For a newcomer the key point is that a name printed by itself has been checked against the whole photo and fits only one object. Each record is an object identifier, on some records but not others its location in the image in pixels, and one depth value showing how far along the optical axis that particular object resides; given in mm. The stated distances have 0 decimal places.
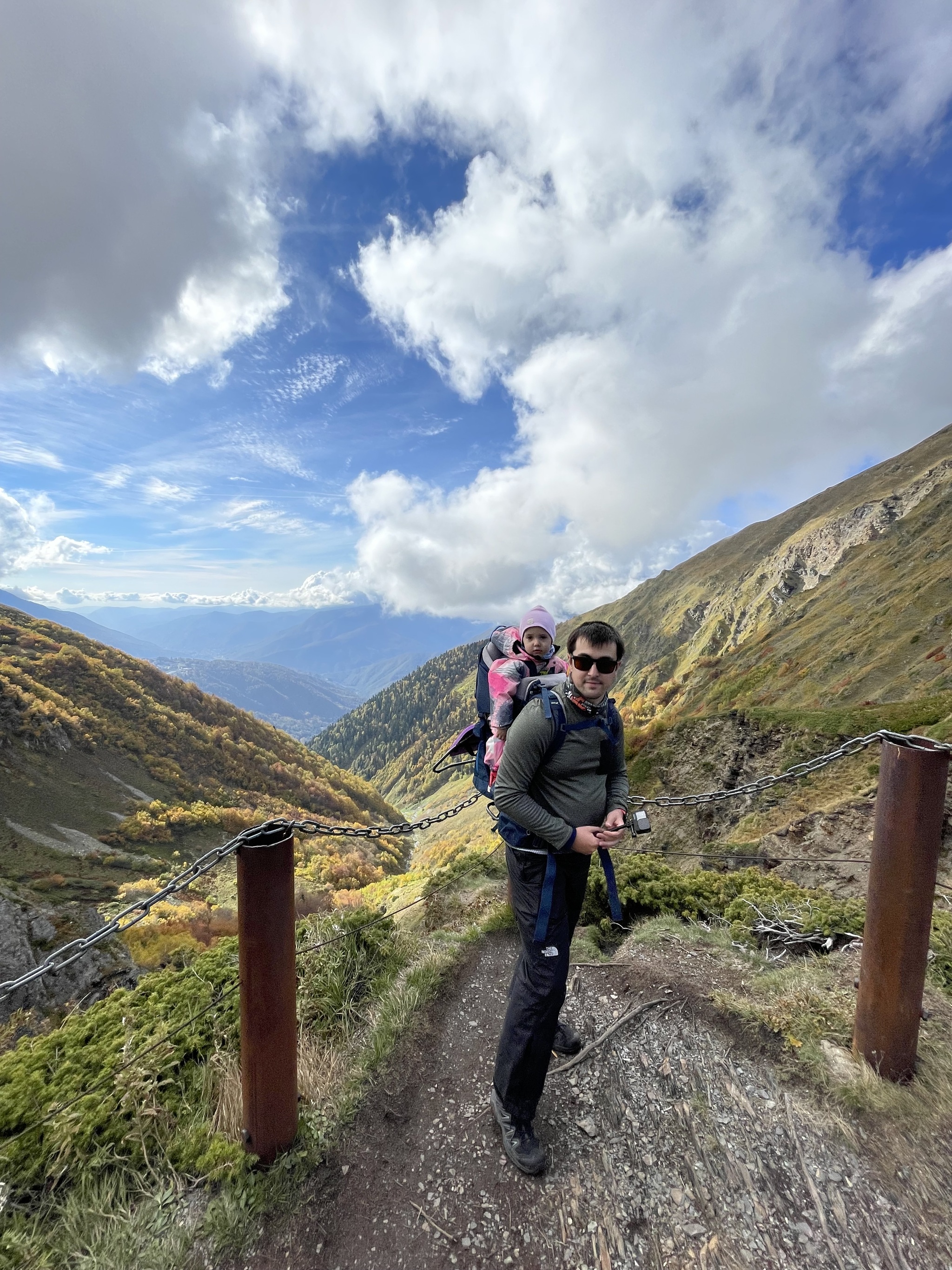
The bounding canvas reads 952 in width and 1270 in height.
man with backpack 3137
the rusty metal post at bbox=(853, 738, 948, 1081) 3221
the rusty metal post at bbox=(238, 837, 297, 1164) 2836
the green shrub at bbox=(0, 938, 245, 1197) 2906
